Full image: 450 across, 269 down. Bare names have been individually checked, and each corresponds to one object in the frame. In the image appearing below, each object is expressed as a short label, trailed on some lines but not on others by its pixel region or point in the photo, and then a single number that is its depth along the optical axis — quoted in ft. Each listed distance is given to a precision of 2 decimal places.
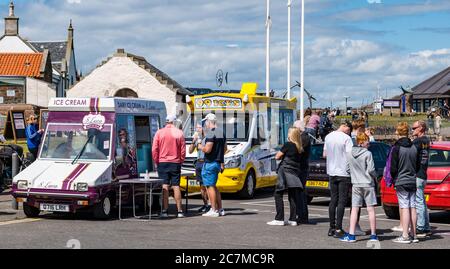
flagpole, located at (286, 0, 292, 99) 123.55
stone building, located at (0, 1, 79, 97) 255.29
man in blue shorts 49.44
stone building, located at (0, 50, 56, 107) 204.64
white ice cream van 46.44
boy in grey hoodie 39.78
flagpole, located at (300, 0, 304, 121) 123.34
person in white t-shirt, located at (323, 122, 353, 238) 40.98
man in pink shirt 49.70
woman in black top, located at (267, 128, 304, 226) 45.88
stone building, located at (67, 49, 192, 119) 146.82
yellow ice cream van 62.90
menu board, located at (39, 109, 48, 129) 80.01
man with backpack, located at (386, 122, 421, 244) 39.70
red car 47.19
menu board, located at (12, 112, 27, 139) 96.37
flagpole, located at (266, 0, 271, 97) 123.85
